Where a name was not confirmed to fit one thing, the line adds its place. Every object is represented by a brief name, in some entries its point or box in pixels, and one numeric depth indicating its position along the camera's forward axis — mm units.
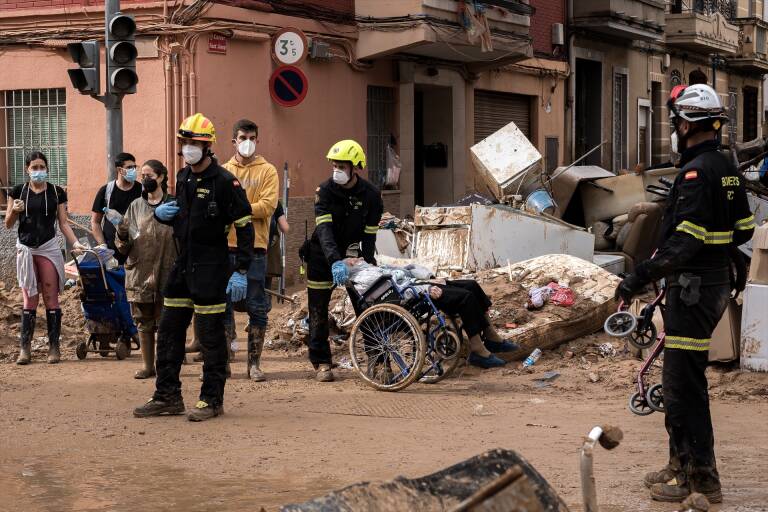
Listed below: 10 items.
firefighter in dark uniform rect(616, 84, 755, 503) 5969
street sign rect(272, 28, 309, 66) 16000
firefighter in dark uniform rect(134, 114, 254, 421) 8156
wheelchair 9188
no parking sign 15680
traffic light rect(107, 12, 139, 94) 12258
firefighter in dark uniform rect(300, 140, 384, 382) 9602
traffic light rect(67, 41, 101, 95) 12352
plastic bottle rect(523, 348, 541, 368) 10234
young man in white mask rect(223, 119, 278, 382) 9727
